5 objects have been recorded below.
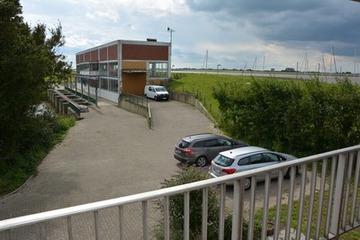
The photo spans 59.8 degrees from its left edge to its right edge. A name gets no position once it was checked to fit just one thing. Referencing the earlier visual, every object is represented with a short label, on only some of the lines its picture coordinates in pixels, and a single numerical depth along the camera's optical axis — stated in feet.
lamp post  139.95
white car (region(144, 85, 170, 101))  120.26
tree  33.81
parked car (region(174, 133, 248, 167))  44.86
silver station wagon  34.14
